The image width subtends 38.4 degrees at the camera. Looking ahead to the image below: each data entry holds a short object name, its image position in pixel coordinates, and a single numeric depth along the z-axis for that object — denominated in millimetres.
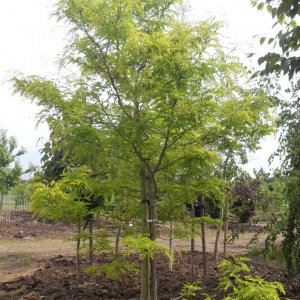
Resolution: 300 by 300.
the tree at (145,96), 3703
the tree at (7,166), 17609
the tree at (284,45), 2752
